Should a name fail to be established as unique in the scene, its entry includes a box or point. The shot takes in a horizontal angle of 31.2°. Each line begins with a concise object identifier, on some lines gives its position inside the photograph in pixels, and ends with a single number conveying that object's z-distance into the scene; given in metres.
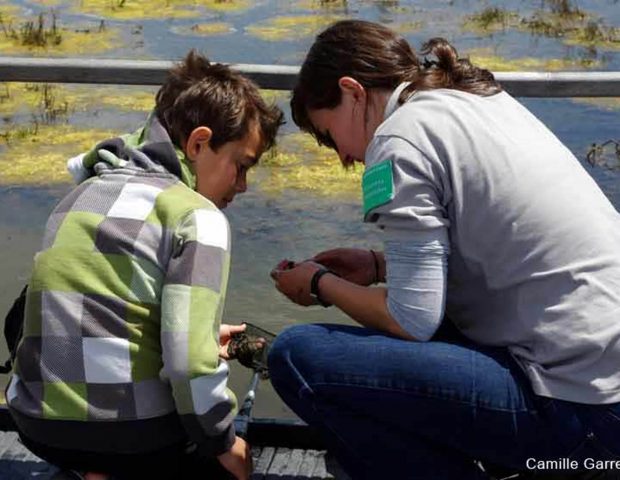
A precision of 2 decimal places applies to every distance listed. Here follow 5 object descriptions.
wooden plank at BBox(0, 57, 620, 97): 2.85
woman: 1.96
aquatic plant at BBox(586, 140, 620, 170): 6.81
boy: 2.06
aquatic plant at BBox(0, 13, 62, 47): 9.70
